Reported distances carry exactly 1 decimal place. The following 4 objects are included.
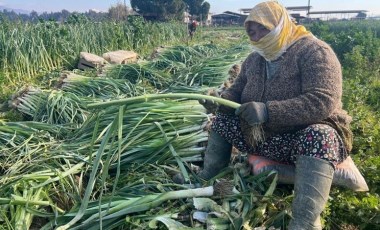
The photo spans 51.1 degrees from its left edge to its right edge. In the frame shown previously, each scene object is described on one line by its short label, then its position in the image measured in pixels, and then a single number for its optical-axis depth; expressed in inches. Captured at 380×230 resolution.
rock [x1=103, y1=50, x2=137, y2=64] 283.4
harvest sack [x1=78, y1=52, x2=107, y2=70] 263.2
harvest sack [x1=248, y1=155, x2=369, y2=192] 83.5
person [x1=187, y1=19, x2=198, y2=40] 634.8
